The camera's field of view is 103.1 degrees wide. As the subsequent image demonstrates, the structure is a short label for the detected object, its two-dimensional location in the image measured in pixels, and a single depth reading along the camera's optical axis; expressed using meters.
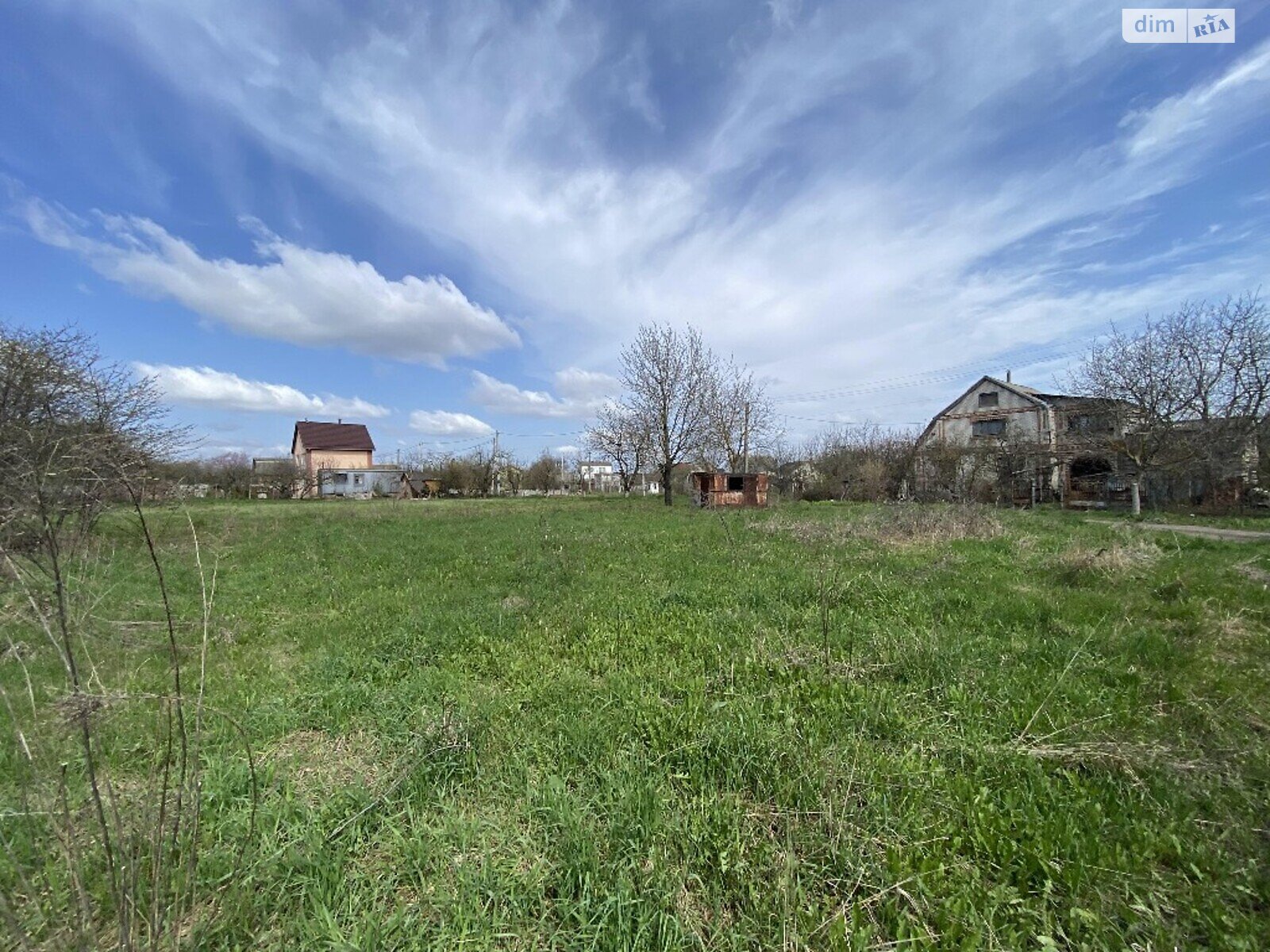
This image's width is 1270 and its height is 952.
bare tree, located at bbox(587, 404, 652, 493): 29.88
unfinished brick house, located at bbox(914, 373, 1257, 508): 18.80
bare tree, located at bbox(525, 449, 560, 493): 54.47
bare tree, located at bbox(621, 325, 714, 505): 27.19
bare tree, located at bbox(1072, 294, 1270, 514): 18.20
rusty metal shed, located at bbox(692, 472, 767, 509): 24.16
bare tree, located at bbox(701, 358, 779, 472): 30.56
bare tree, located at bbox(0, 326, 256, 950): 1.58
